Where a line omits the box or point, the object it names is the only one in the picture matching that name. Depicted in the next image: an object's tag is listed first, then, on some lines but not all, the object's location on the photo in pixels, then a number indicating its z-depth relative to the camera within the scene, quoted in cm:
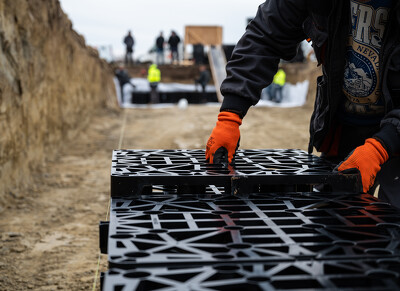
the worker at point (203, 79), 2188
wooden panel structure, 3069
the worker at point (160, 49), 2714
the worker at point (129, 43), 2642
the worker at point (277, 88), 2043
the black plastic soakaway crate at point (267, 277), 117
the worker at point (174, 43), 2662
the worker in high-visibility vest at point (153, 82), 2078
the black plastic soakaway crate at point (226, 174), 200
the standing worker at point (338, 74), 255
